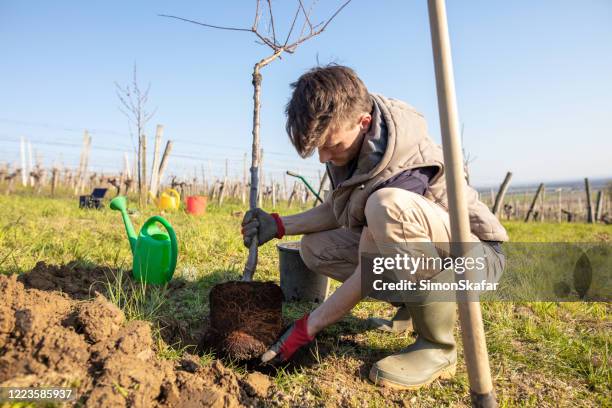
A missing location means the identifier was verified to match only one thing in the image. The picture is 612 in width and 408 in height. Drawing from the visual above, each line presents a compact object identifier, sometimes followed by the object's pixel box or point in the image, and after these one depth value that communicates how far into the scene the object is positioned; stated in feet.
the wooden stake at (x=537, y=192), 53.62
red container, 25.34
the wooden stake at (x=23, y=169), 59.11
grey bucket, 8.31
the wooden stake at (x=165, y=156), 36.86
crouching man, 5.39
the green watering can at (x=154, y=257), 8.21
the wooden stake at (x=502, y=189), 39.51
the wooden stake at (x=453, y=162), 3.76
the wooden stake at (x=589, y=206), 51.82
